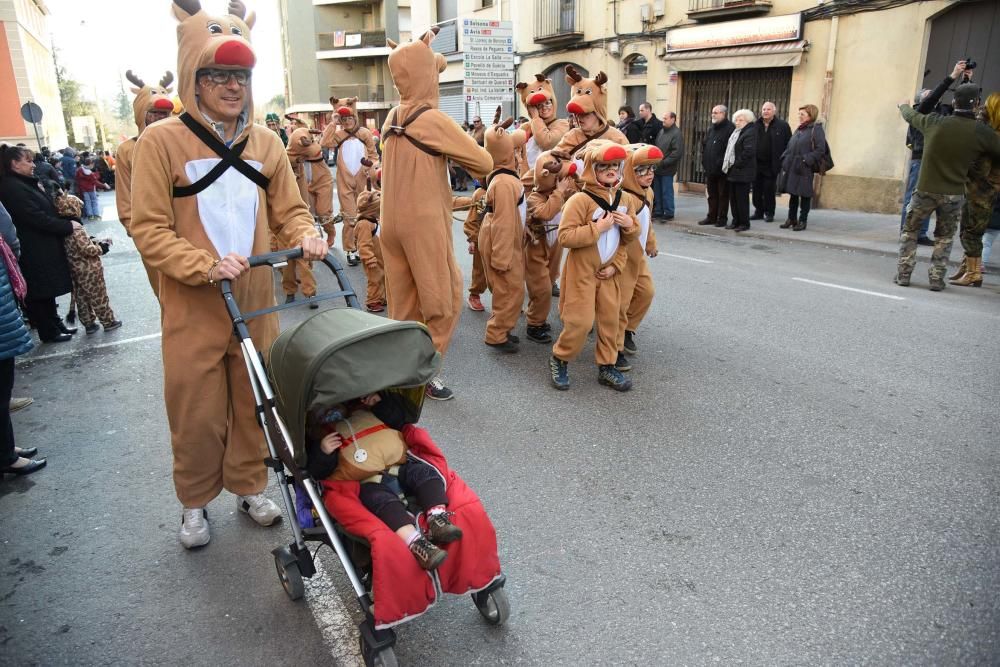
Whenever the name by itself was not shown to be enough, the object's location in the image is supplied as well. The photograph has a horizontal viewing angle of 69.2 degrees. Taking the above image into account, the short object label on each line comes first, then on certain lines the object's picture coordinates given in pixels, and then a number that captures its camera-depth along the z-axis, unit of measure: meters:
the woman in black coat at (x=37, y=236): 6.09
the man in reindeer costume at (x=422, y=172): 4.67
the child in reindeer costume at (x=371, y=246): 7.36
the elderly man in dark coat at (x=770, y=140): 12.03
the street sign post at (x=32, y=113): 19.19
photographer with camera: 7.27
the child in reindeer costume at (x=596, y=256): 4.78
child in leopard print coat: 6.70
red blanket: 2.40
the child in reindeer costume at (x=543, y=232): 5.94
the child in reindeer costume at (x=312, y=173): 9.20
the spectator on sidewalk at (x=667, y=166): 13.11
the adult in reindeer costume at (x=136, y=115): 5.30
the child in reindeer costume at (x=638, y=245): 5.01
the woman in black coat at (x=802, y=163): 11.48
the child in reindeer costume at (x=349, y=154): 9.59
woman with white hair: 11.66
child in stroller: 2.60
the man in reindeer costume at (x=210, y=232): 3.00
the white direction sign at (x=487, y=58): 15.40
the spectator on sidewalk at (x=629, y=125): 14.33
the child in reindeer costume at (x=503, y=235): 5.84
